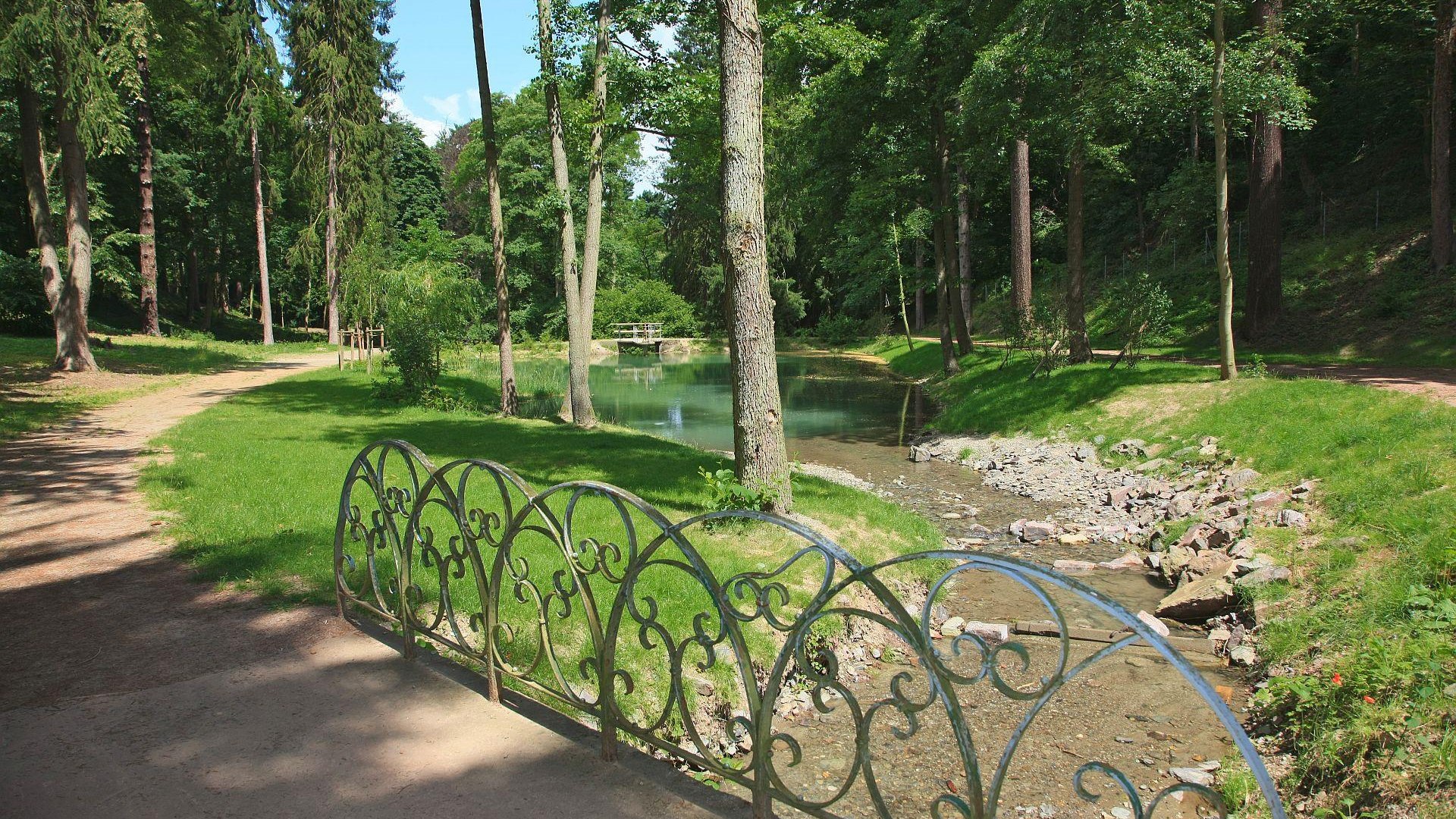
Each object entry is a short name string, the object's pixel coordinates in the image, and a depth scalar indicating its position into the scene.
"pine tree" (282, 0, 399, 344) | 30.48
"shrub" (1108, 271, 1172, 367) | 14.48
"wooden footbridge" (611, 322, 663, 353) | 49.69
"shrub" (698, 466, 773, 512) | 7.11
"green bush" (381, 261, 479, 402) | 17.47
